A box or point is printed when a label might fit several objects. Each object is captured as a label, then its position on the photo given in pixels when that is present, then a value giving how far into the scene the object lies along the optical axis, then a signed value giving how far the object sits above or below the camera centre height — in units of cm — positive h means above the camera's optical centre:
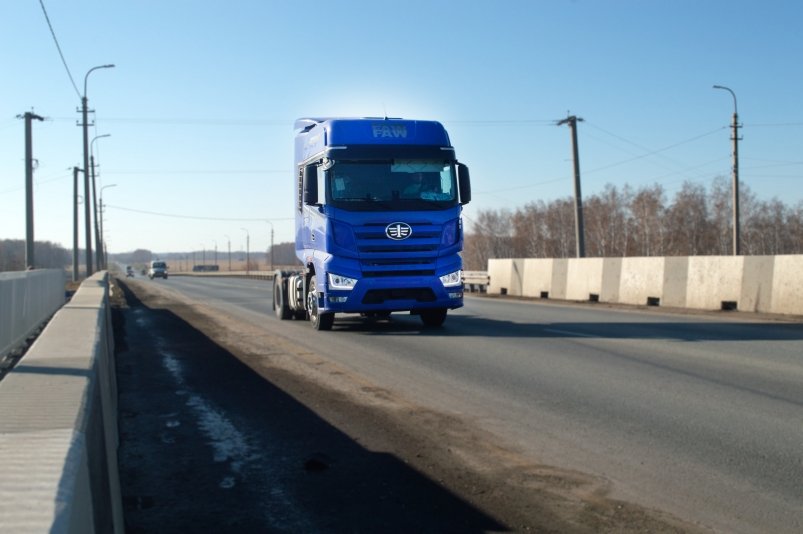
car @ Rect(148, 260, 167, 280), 9781 -12
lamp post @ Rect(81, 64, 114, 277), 4761 +446
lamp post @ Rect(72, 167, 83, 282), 5827 +295
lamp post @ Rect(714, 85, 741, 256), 3425 +351
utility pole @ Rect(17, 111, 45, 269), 3750 +270
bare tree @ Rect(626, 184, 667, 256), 8488 +430
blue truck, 1523 +97
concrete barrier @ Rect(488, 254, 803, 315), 2052 -57
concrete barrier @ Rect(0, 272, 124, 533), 219 -61
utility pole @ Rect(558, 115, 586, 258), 3766 +236
